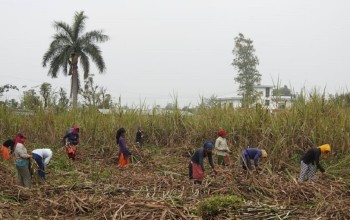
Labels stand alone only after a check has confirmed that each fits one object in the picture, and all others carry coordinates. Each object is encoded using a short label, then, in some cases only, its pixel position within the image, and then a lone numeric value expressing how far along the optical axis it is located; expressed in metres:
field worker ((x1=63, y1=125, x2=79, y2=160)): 11.85
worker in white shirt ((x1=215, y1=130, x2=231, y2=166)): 10.55
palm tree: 28.44
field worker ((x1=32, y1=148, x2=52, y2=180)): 8.71
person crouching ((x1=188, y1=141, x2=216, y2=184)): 7.73
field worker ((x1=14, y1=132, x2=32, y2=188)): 8.05
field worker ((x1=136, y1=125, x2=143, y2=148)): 13.50
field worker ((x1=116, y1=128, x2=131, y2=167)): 10.94
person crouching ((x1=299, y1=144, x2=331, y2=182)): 7.81
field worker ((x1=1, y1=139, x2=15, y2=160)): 9.27
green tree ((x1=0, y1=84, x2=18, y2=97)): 30.63
